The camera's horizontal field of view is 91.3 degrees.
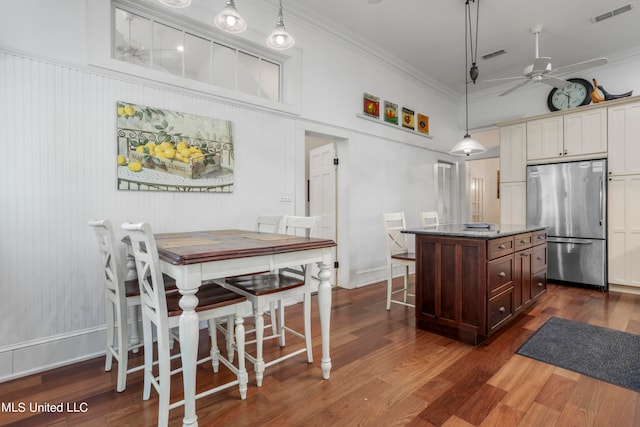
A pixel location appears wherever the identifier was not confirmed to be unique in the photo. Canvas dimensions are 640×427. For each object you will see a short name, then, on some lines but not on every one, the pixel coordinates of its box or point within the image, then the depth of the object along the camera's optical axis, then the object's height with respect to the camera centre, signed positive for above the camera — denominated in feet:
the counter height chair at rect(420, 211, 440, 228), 12.25 -0.23
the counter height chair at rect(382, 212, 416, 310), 10.35 -1.54
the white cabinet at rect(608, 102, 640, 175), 12.55 +2.86
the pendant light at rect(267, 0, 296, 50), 7.26 +4.06
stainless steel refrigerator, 13.10 -0.27
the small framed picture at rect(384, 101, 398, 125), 15.39 +4.90
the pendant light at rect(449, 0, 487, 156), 10.82 +2.32
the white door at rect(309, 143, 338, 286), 14.33 +1.12
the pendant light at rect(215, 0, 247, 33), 6.64 +4.14
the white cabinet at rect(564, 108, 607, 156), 13.28 +3.33
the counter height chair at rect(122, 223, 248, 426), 4.77 -1.62
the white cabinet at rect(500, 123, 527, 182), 15.49 +2.89
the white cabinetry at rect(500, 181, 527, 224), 15.51 +0.34
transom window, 8.43 +4.78
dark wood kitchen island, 7.89 -1.90
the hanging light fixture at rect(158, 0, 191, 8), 6.16 +4.17
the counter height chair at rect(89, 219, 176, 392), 5.88 -1.61
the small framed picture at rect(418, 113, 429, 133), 17.40 +4.91
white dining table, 4.71 -0.86
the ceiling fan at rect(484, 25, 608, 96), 10.13 +4.71
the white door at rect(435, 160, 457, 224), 19.13 +1.25
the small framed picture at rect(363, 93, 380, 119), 14.34 +4.90
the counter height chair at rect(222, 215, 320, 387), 6.10 -1.60
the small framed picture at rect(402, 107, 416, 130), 16.40 +4.90
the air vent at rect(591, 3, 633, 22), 11.47 +7.41
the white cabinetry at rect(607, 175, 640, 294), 12.59 -1.02
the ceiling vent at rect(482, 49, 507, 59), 14.69 +7.46
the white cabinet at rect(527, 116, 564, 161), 14.40 +3.36
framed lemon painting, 7.97 +1.72
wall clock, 15.39 +5.77
